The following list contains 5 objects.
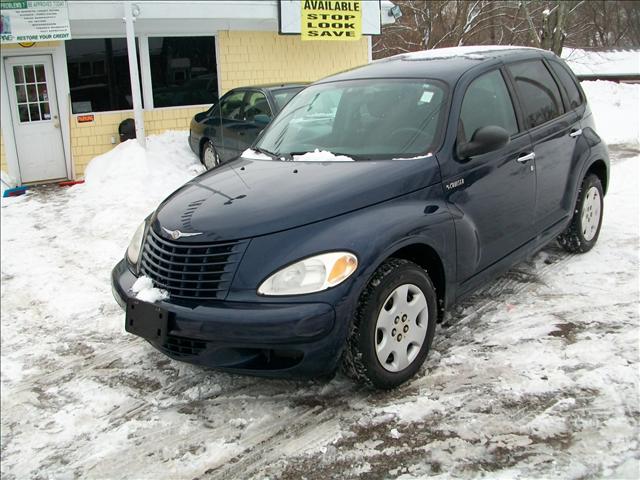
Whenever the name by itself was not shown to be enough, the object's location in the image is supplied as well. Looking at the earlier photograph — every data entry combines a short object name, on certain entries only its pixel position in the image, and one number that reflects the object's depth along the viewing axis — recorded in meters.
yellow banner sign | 12.14
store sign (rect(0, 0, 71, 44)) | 9.66
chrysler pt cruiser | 3.20
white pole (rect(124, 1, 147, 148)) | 10.24
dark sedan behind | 9.59
